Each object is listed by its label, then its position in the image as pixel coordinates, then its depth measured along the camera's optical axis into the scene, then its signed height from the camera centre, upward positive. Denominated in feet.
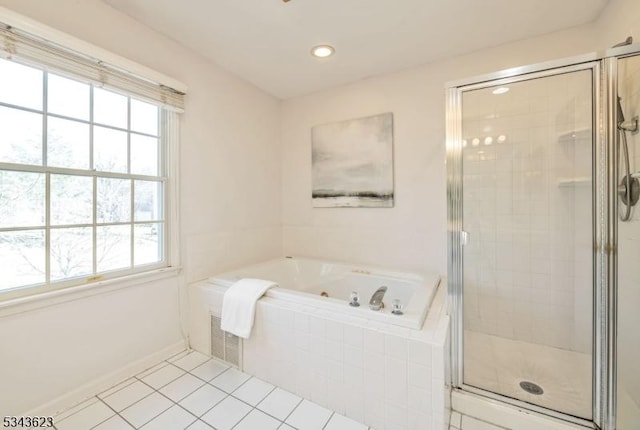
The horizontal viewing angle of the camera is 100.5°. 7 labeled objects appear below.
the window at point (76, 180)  4.49 +0.70
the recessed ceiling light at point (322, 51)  6.86 +4.34
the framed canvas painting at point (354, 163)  8.32 +1.75
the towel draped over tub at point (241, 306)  5.67 -1.98
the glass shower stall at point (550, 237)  4.45 -0.46
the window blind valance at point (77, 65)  4.20 +2.77
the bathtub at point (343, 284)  4.92 -1.78
